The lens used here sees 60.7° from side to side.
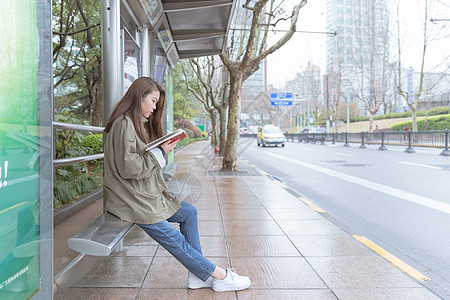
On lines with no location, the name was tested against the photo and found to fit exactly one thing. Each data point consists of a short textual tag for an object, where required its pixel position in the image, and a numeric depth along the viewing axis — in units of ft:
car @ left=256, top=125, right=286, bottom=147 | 100.32
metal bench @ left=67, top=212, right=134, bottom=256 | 7.85
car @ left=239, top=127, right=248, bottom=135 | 250.16
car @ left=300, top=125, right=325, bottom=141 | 126.21
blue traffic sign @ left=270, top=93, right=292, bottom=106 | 144.36
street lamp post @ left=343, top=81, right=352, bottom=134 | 131.57
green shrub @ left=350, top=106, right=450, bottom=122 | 142.11
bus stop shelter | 5.73
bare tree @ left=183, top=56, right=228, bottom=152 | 61.00
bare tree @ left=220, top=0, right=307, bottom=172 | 35.04
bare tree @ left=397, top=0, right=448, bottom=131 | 80.53
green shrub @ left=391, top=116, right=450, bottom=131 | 119.34
